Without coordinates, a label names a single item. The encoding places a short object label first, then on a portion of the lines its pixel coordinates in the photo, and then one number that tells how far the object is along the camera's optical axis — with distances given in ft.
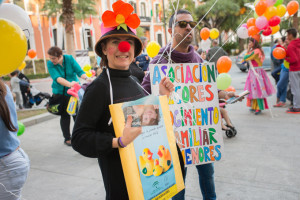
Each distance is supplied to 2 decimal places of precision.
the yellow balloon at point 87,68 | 17.59
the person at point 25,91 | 28.60
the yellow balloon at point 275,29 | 16.22
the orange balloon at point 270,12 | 13.23
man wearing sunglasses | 6.95
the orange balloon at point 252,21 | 14.07
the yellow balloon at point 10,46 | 3.65
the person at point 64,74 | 13.46
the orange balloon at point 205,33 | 14.96
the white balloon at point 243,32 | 14.89
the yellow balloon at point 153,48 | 11.73
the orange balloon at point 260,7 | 12.70
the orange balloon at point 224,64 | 10.53
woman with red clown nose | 4.30
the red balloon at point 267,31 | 14.82
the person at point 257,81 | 17.97
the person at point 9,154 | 5.52
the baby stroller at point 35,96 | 27.48
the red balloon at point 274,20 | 13.70
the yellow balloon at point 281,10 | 13.93
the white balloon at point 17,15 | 5.70
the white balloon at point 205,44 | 20.52
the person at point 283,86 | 20.58
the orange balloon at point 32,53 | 16.03
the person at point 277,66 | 22.91
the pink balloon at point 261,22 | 12.88
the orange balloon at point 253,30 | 13.56
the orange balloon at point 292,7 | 15.14
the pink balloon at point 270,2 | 12.87
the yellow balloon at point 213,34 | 16.08
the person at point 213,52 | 22.88
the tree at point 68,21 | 35.15
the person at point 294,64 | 17.52
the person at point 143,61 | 16.10
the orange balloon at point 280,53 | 17.41
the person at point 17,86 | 27.07
